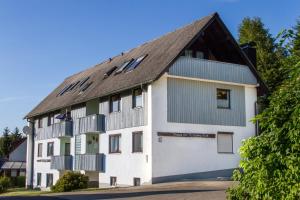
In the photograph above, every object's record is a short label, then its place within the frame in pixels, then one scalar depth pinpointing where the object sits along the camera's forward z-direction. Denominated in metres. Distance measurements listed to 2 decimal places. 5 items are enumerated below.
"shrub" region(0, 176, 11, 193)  39.07
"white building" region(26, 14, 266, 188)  26.56
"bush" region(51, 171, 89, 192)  26.03
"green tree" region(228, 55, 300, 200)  6.89
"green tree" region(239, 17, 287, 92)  45.31
